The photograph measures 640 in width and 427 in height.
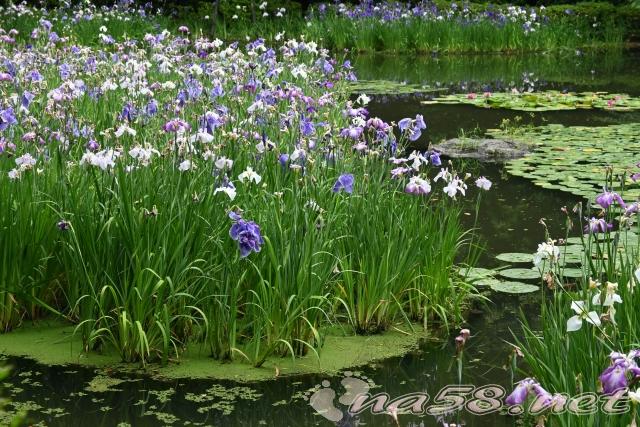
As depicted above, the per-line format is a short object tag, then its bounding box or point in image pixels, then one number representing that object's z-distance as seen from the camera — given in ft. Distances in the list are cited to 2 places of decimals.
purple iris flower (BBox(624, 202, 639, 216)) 16.57
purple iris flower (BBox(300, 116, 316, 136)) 24.08
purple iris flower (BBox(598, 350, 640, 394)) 11.39
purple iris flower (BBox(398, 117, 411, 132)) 23.97
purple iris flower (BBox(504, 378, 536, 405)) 11.75
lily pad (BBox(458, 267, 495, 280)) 25.95
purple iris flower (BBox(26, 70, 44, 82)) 30.33
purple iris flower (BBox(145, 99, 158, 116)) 26.31
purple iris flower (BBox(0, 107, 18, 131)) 23.76
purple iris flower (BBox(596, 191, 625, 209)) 16.35
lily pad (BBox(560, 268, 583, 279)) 25.00
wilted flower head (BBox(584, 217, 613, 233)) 16.79
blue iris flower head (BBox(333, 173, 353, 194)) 21.03
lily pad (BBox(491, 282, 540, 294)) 25.00
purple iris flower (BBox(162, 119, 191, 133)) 22.05
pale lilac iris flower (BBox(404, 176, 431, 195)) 21.58
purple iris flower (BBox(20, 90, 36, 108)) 26.65
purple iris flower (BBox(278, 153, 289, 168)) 22.55
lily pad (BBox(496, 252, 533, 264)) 27.51
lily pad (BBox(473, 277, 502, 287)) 25.68
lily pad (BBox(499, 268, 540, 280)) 26.11
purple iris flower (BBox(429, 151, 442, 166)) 23.50
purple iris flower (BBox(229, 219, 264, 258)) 17.82
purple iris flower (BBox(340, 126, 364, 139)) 24.19
